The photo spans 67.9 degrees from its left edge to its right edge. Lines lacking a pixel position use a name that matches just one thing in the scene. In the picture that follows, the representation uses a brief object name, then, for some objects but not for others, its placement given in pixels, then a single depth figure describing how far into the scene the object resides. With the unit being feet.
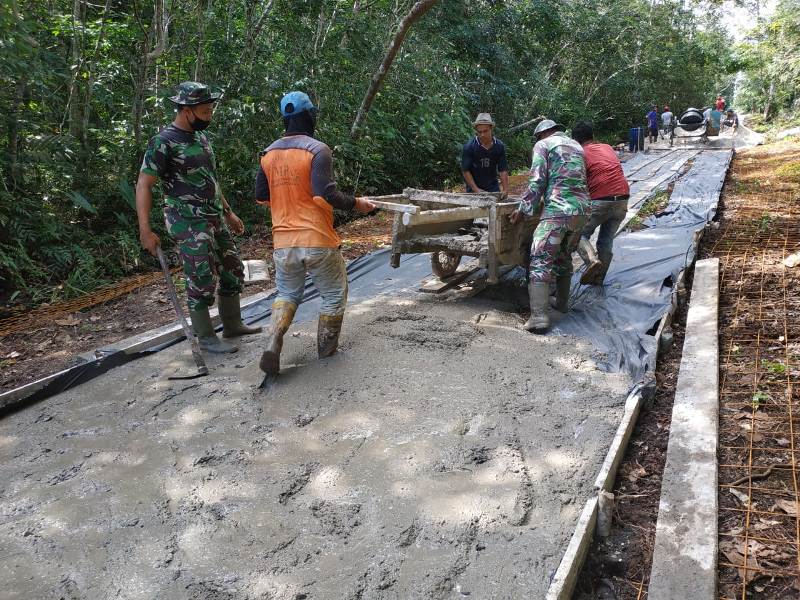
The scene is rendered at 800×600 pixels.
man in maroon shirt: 16.84
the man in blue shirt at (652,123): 74.95
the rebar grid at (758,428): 7.30
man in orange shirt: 11.39
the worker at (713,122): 74.79
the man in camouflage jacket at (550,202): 14.61
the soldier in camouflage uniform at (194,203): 11.97
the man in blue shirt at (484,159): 19.17
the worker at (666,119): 77.49
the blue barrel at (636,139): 66.95
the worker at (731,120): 91.25
